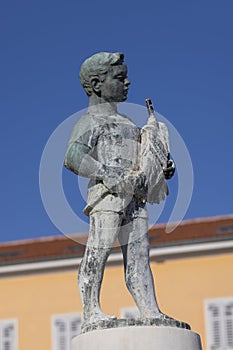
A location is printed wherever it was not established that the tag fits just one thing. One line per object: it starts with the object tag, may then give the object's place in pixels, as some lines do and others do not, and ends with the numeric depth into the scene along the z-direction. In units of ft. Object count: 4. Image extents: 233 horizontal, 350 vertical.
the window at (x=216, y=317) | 76.48
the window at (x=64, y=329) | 78.95
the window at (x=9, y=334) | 80.23
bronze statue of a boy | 24.48
